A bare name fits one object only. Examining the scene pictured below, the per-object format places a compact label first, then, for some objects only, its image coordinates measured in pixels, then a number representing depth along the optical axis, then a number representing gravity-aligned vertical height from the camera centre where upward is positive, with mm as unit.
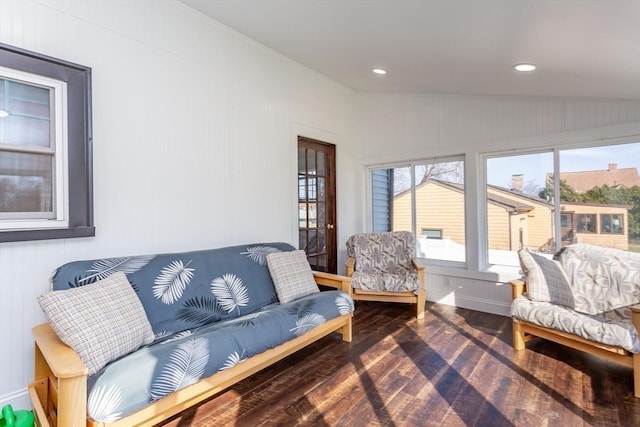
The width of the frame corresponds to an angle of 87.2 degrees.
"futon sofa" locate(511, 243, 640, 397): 2355 -700
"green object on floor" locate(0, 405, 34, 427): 1489 -910
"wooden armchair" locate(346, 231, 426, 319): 3631 -682
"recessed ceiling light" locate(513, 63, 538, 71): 2525 +1102
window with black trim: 1990 +439
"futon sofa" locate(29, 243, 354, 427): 1493 -688
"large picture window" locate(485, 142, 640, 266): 3092 +105
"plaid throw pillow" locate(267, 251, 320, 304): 2831 -539
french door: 4270 +145
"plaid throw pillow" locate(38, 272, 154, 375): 1583 -523
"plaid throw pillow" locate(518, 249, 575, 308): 2748 -593
